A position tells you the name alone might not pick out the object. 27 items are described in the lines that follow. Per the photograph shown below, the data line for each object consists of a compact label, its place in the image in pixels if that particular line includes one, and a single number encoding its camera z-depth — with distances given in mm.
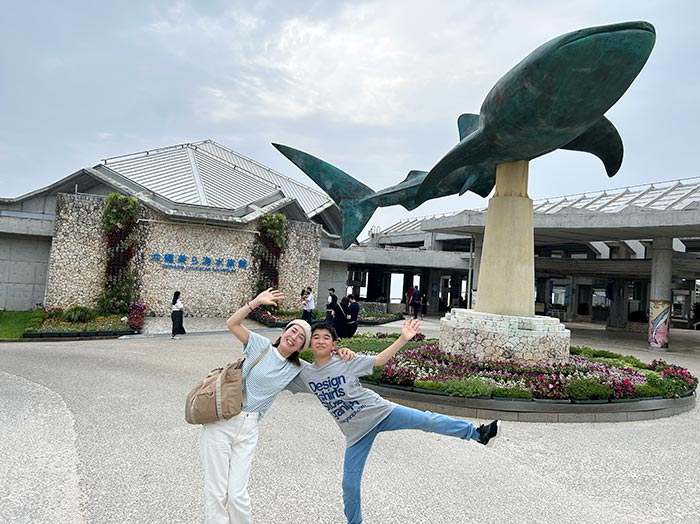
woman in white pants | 3109
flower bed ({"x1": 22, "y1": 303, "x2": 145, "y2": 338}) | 15266
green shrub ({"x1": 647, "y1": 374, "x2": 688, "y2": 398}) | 8422
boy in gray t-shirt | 3479
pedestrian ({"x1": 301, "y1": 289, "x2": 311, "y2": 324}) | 17297
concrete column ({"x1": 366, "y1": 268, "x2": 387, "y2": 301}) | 42562
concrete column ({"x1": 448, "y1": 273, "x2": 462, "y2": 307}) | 41197
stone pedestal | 9766
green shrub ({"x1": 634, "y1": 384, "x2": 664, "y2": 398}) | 8195
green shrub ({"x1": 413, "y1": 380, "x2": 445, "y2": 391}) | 7936
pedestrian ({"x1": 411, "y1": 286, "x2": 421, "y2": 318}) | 27430
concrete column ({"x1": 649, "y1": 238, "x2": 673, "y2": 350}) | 19203
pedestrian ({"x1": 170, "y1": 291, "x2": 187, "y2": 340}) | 15438
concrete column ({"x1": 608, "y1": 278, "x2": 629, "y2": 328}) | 30016
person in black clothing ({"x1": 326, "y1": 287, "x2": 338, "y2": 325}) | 13477
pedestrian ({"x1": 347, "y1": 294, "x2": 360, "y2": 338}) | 13008
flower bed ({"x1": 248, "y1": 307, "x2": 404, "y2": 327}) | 20722
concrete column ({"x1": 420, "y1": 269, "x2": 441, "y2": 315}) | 37812
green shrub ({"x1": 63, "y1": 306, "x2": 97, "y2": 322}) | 17688
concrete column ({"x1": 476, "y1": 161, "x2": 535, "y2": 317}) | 10312
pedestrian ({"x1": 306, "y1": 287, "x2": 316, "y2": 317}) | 17328
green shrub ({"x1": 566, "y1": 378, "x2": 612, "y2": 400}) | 7758
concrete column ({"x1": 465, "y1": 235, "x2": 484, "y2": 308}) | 24969
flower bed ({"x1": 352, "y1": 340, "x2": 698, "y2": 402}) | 7824
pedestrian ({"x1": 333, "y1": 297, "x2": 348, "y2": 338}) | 13258
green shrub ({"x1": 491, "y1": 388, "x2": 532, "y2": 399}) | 7715
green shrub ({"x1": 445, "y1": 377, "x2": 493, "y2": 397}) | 7730
